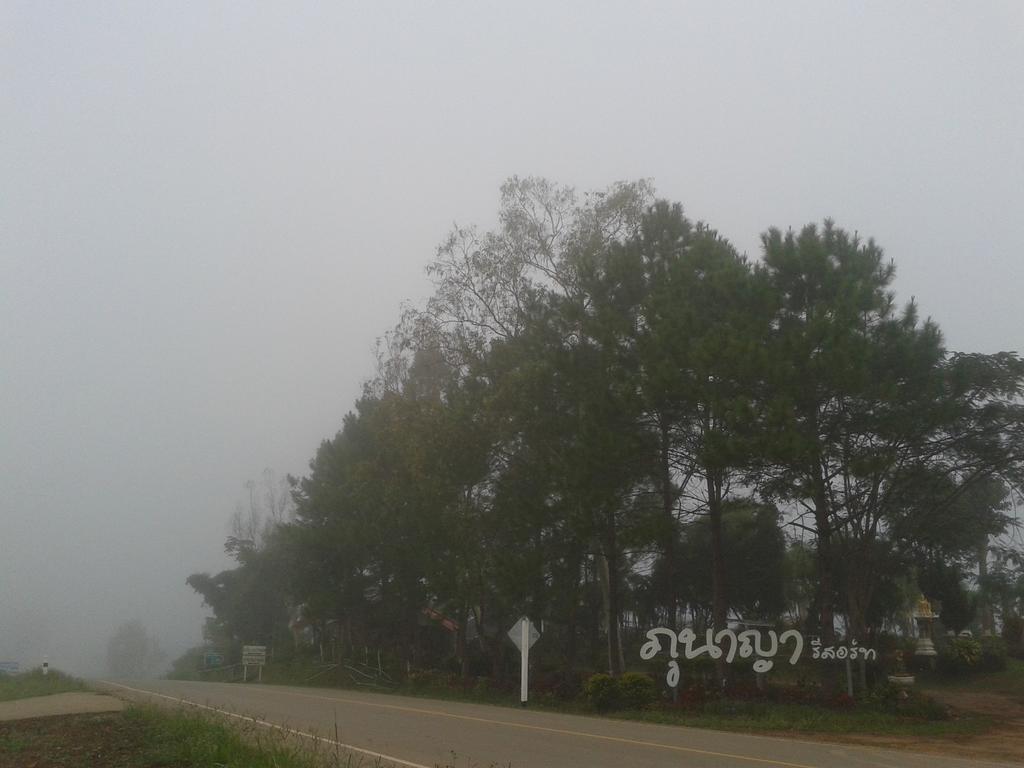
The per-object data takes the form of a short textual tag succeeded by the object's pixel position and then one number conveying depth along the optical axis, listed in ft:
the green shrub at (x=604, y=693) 80.69
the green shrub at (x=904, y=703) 70.38
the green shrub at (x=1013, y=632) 122.72
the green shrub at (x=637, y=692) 80.02
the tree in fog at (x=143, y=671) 251.52
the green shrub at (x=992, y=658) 106.01
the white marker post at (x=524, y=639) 85.92
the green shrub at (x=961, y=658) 105.19
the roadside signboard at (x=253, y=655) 145.59
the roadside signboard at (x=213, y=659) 195.74
